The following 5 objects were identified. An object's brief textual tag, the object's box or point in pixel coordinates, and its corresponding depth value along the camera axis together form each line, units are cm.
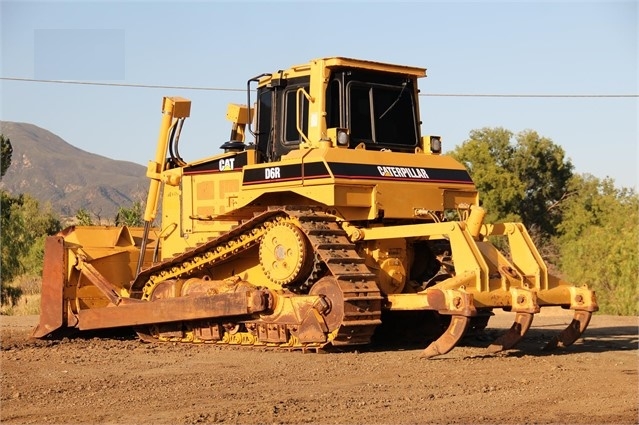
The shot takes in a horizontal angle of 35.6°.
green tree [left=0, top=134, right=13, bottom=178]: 5603
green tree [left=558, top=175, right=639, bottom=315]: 2694
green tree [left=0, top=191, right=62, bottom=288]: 3147
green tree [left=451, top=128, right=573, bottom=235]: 4378
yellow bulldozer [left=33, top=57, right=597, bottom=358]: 1209
